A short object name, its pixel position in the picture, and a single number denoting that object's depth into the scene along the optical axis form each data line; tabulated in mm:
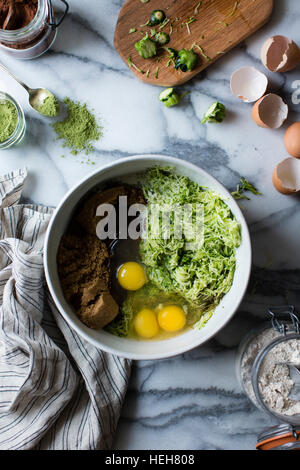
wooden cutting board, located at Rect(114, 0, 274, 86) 741
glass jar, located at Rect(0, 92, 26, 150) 742
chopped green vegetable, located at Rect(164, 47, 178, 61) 742
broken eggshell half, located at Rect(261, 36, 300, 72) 729
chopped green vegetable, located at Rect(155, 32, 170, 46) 741
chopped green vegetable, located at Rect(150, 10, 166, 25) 739
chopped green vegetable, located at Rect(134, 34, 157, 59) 737
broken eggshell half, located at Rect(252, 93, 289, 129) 736
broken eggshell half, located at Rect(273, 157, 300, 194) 733
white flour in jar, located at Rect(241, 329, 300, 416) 694
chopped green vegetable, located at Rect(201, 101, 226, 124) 736
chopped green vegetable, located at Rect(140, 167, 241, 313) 698
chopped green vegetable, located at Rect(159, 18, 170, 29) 746
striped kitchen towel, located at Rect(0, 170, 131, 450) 706
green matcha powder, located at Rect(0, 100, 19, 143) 744
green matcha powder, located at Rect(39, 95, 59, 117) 742
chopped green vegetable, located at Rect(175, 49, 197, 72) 731
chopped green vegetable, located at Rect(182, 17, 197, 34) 744
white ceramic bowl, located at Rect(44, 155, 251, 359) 666
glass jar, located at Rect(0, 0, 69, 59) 716
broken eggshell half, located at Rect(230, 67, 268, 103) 745
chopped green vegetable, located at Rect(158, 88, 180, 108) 742
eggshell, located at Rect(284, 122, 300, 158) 726
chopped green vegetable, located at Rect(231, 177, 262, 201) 746
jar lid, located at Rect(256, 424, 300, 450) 679
